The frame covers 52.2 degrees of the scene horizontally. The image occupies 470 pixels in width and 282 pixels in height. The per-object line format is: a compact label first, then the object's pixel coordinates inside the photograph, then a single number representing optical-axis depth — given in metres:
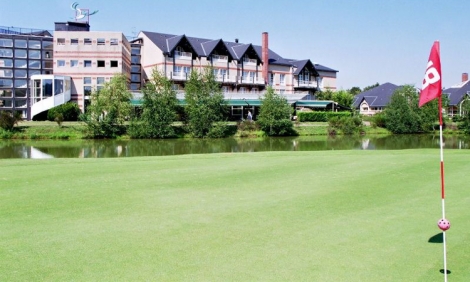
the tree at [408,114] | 62.72
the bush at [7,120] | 46.19
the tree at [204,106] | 51.75
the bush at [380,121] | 65.38
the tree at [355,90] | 129.05
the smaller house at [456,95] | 86.81
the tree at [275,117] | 54.91
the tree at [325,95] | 74.81
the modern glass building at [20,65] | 62.94
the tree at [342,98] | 74.56
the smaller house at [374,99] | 88.69
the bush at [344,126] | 60.03
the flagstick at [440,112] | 6.50
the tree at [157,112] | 49.88
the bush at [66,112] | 52.81
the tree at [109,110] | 48.16
